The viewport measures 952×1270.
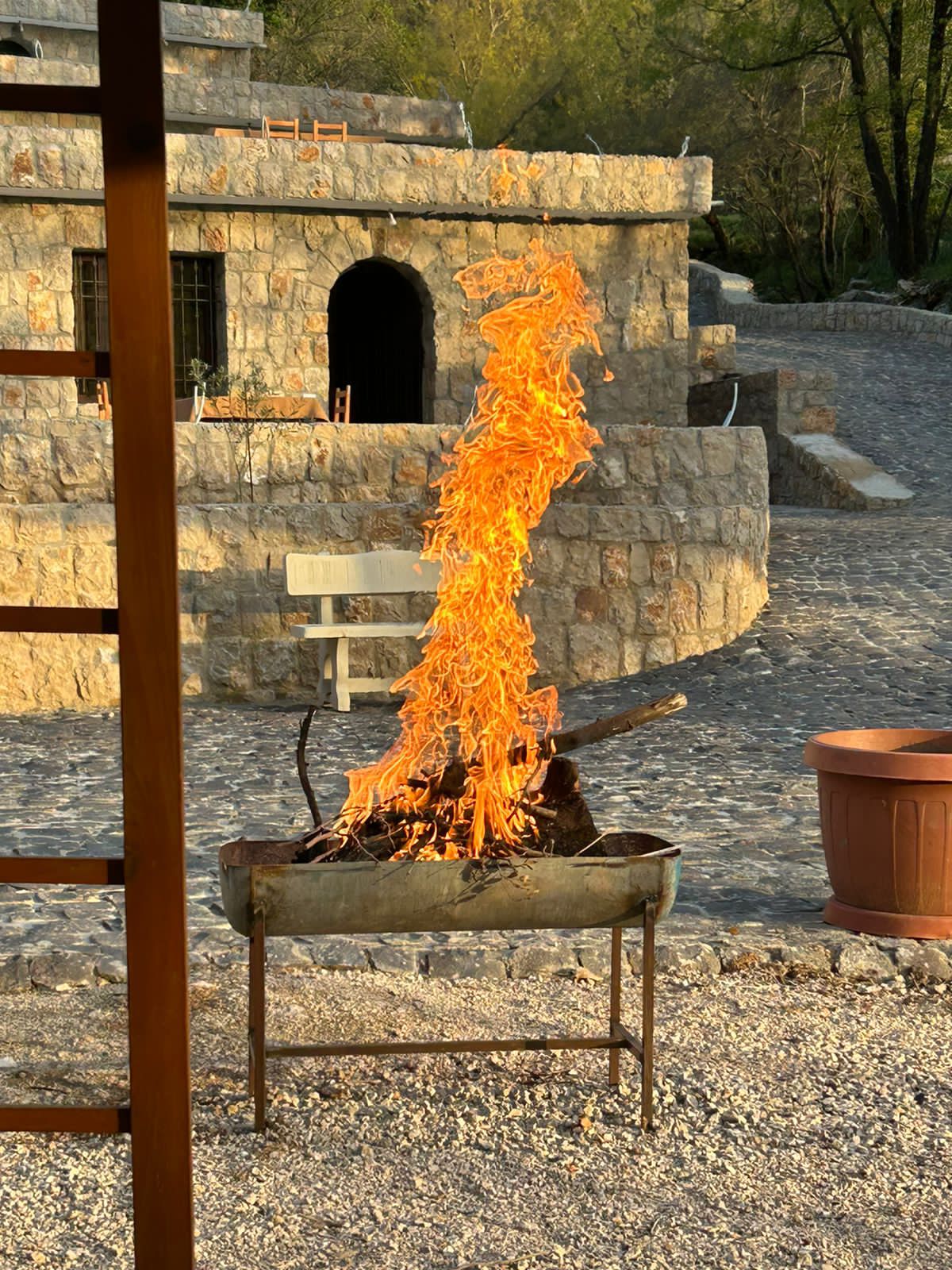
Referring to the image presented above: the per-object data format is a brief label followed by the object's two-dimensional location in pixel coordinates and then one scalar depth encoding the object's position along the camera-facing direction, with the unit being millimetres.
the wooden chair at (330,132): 19797
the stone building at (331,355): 11008
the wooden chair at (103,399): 14469
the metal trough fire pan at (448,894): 4035
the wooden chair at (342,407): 15512
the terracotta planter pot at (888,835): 5469
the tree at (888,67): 29375
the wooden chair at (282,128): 18359
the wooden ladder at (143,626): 2127
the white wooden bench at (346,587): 10766
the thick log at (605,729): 4406
